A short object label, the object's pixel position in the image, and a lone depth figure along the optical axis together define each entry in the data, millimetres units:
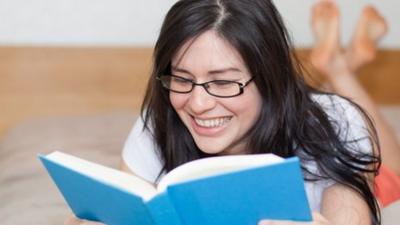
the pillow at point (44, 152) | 1826
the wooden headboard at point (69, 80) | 2375
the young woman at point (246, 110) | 1555
